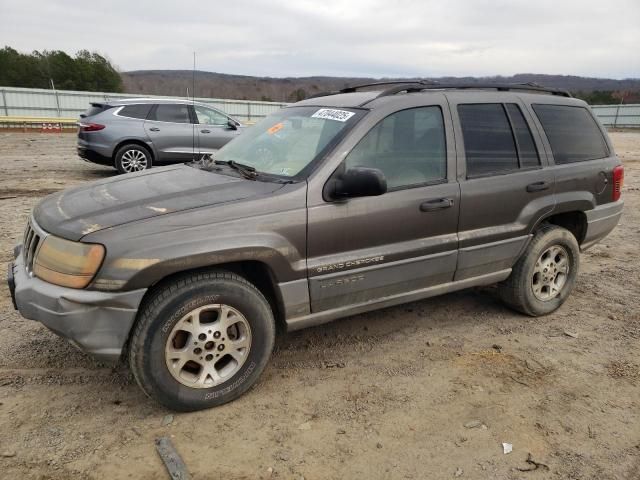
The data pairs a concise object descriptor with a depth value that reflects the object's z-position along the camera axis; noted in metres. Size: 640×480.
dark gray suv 2.61
